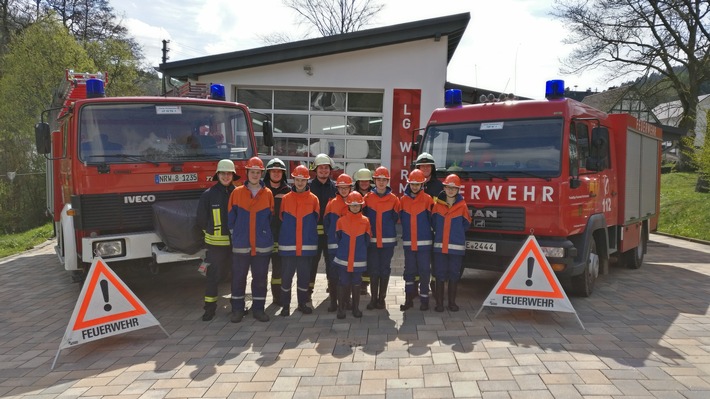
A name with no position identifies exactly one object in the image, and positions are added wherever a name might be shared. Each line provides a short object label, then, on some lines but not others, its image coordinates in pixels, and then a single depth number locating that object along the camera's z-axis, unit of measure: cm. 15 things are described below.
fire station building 1174
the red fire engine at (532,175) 544
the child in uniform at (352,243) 521
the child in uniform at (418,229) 541
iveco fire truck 529
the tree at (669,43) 2138
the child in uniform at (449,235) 538
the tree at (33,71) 1600
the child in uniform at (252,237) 508
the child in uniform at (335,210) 534
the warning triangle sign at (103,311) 435
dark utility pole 3792
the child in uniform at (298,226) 523
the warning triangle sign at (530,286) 503
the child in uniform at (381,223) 538
